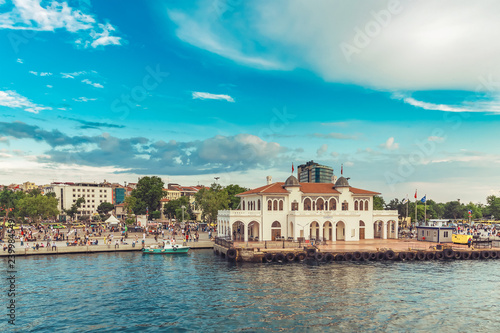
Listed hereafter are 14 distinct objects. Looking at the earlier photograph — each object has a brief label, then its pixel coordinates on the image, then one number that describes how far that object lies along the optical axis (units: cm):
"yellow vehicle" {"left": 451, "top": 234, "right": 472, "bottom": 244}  6259
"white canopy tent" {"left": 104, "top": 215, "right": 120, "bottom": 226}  8750
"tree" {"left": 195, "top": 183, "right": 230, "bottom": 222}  8525
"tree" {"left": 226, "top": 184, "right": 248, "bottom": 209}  9562
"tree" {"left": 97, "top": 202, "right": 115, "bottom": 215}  16700
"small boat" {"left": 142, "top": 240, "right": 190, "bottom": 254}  5794
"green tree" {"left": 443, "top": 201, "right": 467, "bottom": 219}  17062
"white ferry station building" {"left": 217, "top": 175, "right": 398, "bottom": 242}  6025
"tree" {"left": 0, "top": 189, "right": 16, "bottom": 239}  13535
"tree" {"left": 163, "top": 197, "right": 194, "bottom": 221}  13375
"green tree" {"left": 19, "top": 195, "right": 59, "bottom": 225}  10881
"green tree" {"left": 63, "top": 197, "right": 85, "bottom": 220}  14999
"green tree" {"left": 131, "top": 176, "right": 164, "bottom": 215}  12631
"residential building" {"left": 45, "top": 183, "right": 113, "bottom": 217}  17412
